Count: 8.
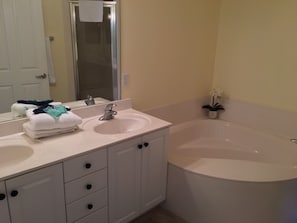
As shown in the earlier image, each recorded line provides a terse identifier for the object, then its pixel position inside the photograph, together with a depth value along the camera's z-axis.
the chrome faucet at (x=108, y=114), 2.02
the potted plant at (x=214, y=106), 3.03
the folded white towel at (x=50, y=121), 1.54
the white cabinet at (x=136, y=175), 1.69
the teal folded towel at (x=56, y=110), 1.63
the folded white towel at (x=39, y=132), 1.56
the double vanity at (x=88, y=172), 1.30
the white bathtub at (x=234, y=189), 1.86
